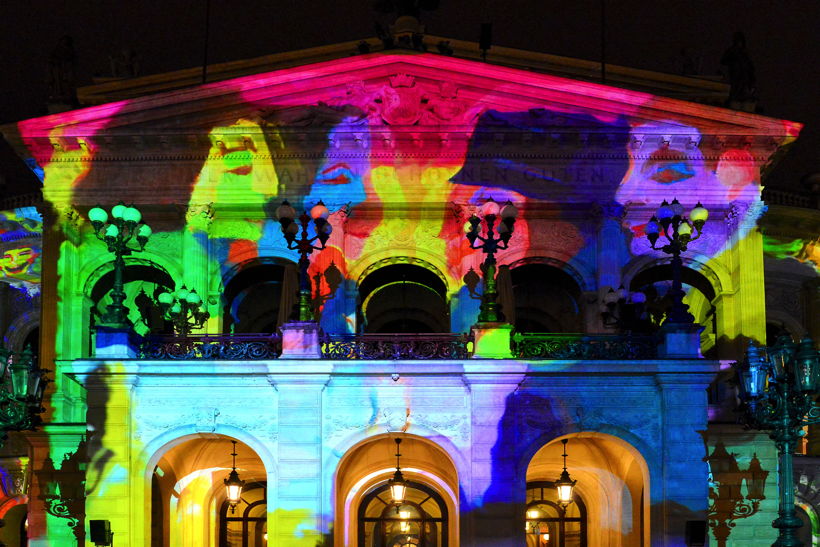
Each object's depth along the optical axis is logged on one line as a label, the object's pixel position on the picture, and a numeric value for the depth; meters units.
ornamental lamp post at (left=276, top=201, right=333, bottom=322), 29.34
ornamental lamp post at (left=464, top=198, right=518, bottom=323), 29.42
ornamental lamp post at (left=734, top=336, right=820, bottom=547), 21.94
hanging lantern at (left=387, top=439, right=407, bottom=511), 32.91
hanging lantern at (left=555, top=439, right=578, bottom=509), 33.44
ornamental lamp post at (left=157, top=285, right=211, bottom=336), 34.84
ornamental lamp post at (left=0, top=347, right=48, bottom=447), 22.83
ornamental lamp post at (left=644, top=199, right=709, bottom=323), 29.78
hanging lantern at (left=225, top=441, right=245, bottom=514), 32.94
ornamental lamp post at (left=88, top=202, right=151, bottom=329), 29.28
